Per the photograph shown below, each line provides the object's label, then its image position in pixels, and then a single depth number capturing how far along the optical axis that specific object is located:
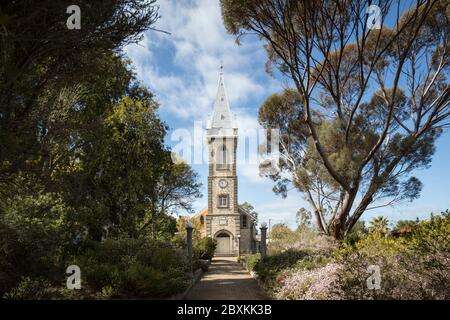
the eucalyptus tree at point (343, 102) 14.35
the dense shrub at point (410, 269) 7.19
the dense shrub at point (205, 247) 28.46
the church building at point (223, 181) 43.72
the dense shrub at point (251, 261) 21.79
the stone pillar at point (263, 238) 19.92
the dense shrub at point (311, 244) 16.06
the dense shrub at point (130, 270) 10.41
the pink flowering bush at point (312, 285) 8.00
